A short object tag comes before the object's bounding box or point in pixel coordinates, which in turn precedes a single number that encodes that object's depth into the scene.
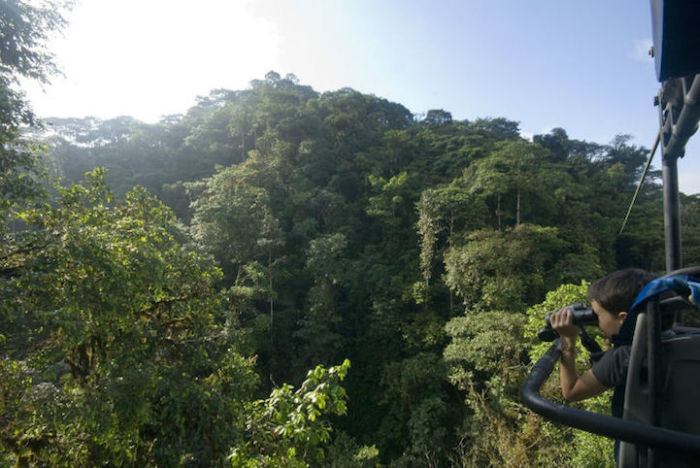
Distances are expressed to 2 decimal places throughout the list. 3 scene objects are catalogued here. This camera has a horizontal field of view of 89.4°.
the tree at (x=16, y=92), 2.90
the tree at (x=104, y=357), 2.53
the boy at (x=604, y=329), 0.76
